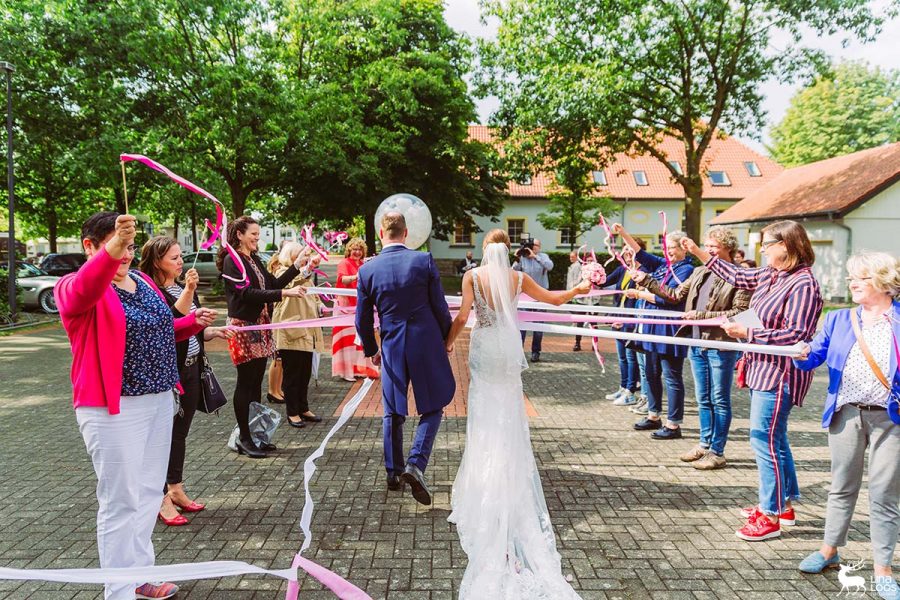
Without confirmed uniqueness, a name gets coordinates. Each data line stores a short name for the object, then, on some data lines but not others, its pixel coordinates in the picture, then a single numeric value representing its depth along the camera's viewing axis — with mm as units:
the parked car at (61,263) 20922
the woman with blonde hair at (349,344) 8641
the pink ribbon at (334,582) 3170
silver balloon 5922
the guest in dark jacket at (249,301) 5051
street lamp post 14117
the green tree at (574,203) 22594
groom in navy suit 4469
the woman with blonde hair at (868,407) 3213
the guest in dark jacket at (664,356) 5844
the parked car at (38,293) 18000
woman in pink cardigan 2713
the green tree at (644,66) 19344
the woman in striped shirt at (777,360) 3818
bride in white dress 3420
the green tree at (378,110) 19391
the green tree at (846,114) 44000
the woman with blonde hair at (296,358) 6520
